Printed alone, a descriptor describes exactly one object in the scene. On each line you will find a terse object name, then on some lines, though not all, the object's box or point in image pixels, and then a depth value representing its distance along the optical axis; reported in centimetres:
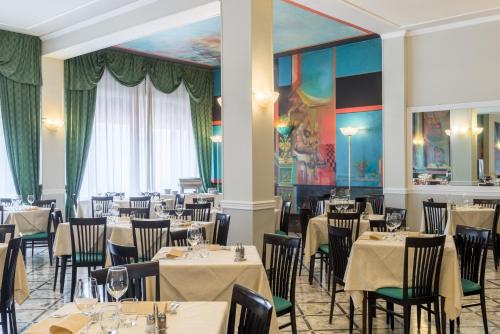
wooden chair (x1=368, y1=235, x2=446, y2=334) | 362
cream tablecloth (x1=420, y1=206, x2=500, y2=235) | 691
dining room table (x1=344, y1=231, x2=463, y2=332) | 379
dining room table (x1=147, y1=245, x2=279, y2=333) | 329
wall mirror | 856
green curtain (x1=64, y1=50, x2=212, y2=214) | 1037
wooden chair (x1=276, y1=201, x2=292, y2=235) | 721
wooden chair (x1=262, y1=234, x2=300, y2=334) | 357
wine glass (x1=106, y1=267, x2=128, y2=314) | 212
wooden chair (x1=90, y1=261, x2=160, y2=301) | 275
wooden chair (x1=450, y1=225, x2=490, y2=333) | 402
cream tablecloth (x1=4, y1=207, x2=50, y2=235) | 713
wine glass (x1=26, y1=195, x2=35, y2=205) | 808
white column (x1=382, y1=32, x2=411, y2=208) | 911
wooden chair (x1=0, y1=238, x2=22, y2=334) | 374
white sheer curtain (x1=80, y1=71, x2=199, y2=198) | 1098
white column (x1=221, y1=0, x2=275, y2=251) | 601
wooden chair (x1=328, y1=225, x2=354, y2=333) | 440
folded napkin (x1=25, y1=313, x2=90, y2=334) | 207
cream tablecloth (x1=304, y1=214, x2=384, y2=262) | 618
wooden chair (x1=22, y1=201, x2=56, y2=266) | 705
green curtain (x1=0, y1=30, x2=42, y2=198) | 929
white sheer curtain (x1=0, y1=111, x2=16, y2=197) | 941
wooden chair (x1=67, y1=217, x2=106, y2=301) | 546
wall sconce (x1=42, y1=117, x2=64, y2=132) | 984
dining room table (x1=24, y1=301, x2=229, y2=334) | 210
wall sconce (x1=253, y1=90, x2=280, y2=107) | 606
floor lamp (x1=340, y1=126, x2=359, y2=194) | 1008
